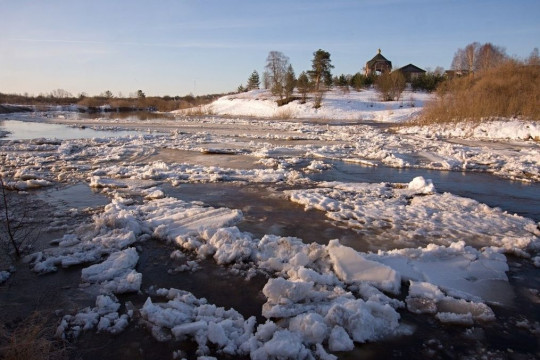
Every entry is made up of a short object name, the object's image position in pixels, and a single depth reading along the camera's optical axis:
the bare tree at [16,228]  5.02
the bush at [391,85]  46.03
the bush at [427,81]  53.06
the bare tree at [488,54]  50.47
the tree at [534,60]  26.64
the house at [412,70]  65.81
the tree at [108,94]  96.62
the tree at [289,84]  53.06
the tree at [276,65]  68.04
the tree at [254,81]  81.50
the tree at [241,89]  84.86
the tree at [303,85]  49.75
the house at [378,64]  67.69
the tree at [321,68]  55.99
